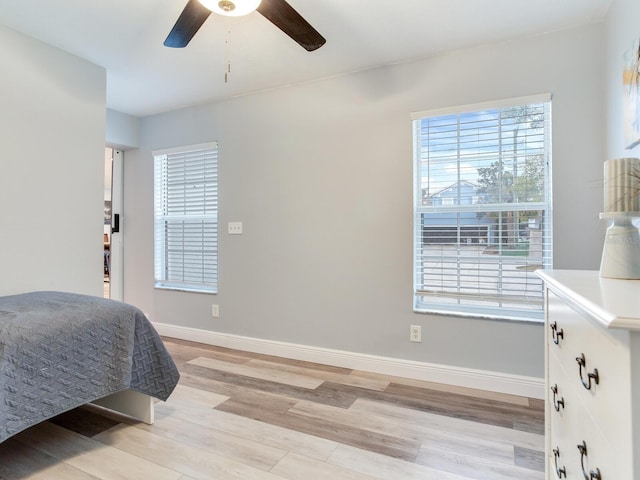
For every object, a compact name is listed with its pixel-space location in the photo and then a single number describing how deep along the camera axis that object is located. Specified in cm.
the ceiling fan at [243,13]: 165
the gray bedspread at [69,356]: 148
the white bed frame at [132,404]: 206
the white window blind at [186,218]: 363
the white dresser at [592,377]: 68
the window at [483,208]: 241
